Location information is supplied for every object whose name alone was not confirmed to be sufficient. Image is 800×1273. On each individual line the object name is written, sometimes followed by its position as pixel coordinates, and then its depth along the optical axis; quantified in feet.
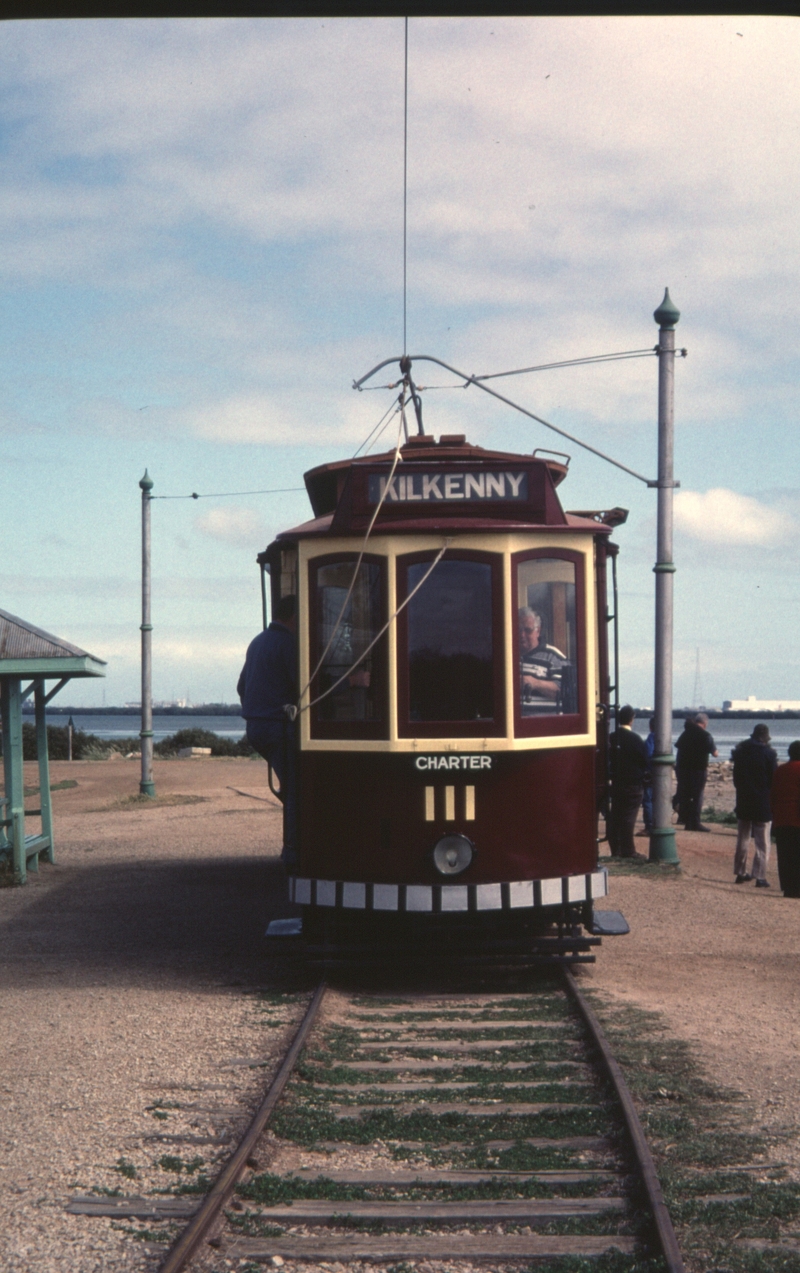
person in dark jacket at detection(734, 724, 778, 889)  48.91
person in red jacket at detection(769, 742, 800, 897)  46.47
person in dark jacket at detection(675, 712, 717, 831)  63.52
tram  29.04
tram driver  29.71
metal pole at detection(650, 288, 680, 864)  53.16
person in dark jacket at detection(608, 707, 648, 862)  53.93
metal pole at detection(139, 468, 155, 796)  88.33
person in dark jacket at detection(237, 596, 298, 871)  31.45
